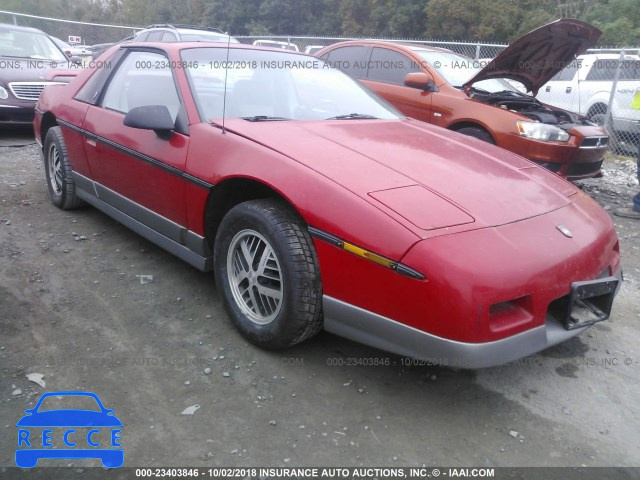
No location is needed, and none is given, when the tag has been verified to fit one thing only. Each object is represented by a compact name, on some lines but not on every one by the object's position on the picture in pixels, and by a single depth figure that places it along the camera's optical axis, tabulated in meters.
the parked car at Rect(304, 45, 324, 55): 11.73
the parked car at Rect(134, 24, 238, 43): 9.82
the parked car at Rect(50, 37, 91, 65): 14.85
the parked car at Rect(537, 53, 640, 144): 8.75
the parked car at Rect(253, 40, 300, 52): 12.69
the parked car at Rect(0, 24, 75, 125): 6.92
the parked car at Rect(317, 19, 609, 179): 5.28
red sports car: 2.02
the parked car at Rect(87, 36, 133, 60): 16.59
